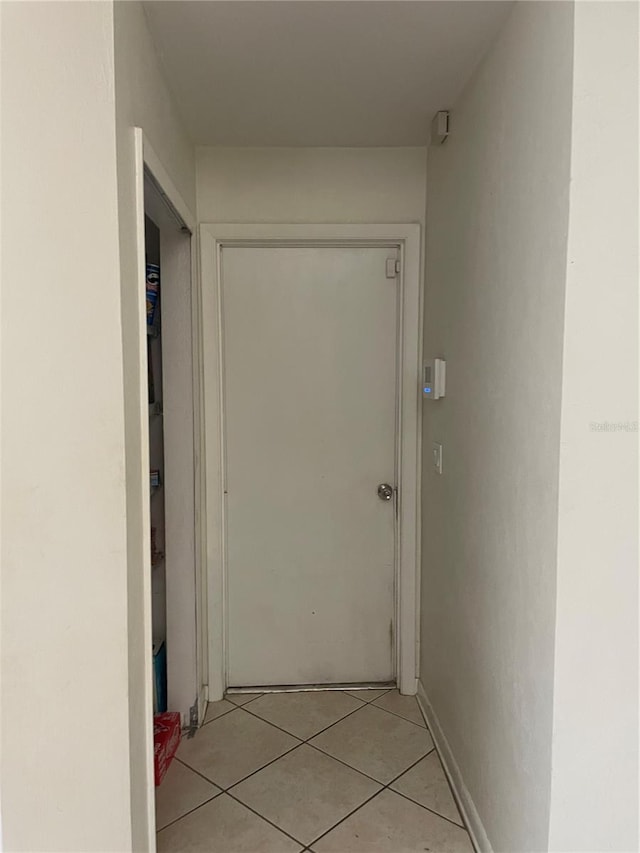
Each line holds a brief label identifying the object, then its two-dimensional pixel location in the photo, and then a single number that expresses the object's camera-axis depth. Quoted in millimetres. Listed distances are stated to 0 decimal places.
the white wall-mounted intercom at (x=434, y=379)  2096
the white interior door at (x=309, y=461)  2445
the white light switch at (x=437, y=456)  2152
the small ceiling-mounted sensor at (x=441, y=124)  1996
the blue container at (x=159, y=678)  2285
